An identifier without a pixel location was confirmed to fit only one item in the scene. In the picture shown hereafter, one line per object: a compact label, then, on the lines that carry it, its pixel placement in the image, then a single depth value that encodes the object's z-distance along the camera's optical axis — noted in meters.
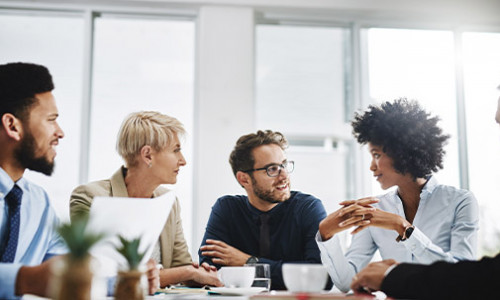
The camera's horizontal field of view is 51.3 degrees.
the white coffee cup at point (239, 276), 1.78
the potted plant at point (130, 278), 1.12
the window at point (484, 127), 4.34
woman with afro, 2.20
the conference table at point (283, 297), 1.33
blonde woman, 2.59
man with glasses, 2.59
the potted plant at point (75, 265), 0.98
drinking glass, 1.86
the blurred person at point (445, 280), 1.30
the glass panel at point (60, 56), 4.08
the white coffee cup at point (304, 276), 1.33
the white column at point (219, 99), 4.05
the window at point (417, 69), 4.46
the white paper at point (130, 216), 1.41
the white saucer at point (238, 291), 1.66
